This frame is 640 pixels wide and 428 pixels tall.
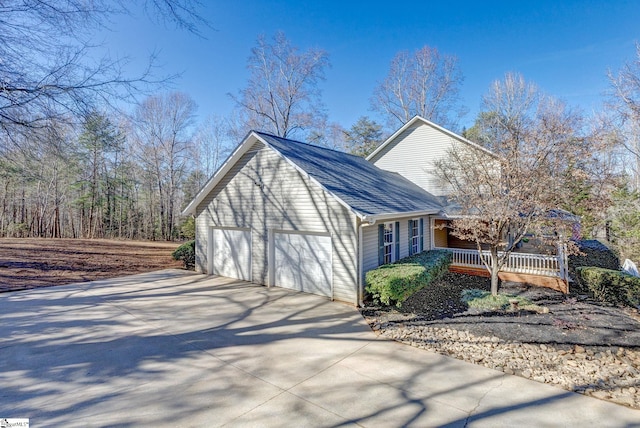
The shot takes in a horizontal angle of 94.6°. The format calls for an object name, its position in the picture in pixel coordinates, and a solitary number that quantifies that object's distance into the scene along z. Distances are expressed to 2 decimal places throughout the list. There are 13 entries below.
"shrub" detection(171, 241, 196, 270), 13.20
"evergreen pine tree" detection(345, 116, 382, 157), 29.58
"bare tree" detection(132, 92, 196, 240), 24.73
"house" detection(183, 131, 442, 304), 8.23
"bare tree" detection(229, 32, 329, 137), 21.81
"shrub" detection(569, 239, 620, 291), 11.66
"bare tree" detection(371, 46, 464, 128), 23.69
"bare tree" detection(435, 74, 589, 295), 7.79
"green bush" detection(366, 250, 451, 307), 7.32
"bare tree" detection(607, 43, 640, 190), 13.89
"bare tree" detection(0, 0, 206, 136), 4.73
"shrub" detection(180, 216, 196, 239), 22.52
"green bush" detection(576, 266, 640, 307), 8.30
